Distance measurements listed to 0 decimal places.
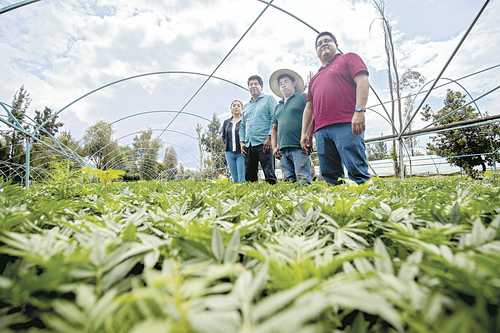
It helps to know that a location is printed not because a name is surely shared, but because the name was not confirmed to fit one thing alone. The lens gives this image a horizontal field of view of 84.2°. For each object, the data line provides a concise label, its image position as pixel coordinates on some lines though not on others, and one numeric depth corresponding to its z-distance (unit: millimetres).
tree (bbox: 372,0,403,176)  13031
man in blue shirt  4539
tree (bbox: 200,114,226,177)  31322
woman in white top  5371
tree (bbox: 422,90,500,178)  11711
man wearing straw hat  3555
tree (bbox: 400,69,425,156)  17266
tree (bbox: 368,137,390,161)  32625
